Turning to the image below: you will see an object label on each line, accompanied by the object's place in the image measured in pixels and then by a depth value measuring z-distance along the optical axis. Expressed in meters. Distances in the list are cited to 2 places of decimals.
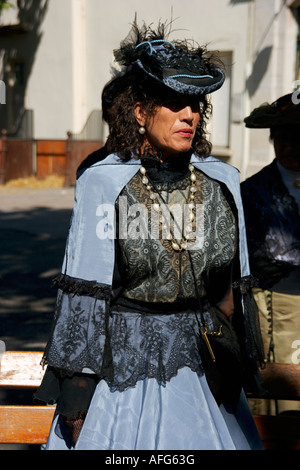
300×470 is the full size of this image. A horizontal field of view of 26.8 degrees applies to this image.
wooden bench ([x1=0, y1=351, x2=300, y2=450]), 2.86
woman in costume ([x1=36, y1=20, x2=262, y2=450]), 2.15
